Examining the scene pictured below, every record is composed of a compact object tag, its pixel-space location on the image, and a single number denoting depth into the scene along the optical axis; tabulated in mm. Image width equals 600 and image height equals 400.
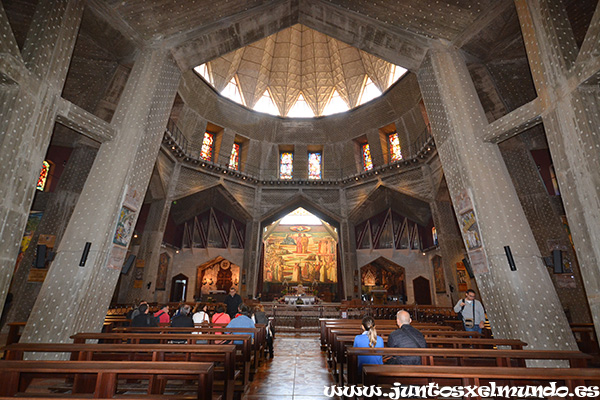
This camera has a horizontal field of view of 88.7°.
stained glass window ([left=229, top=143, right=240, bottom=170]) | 19706
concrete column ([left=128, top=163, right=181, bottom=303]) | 13852
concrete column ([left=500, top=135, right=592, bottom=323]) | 8742
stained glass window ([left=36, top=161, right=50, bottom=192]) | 11259
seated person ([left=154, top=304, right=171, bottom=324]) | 7343
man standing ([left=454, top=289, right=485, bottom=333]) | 6090
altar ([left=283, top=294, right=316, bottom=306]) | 15965
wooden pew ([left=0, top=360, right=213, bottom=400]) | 2043
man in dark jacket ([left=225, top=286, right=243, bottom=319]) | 8148
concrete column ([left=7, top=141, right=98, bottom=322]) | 9109
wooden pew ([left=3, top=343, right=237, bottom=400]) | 2979
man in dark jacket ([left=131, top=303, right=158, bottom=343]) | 5449
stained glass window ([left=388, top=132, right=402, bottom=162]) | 18156
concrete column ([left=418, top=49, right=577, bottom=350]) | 5148
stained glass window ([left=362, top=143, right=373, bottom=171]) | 19597
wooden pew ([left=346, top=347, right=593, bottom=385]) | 2913
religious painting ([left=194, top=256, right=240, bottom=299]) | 20625
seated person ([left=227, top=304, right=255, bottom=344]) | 5250
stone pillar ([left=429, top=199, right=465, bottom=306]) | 13693
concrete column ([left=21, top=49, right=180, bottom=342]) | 5164
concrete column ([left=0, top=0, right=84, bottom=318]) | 4449
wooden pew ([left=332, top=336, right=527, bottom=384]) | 4023
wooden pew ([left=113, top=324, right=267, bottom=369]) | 4742
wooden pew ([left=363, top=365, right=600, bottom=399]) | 2100
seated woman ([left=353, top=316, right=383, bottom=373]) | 3262
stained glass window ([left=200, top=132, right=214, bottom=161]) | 18641
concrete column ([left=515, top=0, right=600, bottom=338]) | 4418
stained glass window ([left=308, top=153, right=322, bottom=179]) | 20812
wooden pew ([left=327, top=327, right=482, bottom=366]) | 5121
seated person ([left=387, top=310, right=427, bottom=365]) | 3322
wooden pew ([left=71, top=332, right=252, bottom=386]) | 3963
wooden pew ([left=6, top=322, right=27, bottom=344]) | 5754
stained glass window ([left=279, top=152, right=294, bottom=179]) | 20788
